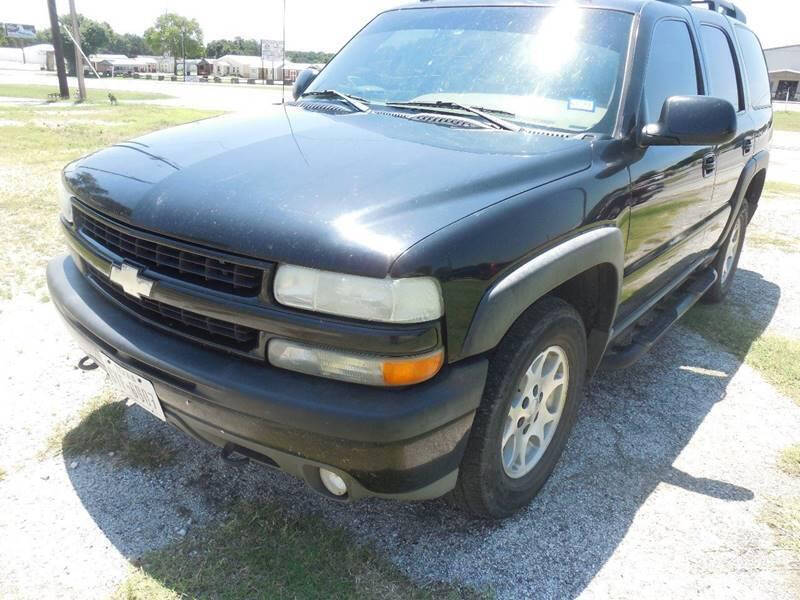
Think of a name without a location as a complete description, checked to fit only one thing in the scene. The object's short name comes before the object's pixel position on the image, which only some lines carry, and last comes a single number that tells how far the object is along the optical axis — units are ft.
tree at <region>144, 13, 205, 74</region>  290.15
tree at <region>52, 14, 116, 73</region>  299.15
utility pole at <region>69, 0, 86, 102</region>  69.56
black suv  5.70
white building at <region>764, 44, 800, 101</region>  205.87
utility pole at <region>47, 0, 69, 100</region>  71.46
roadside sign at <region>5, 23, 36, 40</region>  351.77
